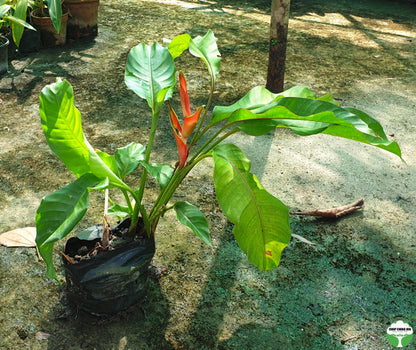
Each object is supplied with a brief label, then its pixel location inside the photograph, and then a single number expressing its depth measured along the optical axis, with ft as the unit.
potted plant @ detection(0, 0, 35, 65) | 11.15
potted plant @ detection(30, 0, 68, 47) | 13.67
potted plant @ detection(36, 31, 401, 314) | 4.75
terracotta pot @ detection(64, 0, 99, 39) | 14.43
